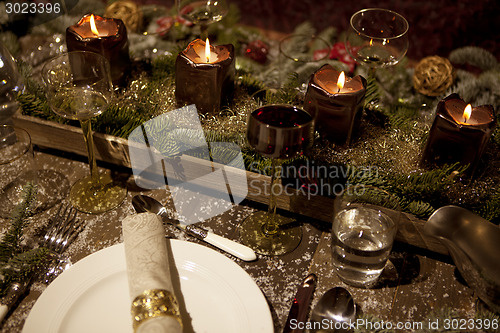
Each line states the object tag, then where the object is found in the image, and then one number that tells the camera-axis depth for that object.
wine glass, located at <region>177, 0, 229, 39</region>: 1.29
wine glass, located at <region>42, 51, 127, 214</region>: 0.95
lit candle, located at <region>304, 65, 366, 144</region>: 0.92
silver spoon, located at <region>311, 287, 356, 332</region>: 0.75
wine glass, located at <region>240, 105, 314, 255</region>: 0.77
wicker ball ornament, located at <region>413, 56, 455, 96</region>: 1.26
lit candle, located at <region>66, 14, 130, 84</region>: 1.06
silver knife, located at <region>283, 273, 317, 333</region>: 0.76
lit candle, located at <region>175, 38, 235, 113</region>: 0.99
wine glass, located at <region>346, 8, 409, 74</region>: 1.11
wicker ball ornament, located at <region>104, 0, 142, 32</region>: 1.40
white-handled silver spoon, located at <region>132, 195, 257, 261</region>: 0.88
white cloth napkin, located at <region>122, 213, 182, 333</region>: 0.67
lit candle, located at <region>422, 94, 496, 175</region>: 0.87
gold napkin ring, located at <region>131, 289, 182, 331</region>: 0.68
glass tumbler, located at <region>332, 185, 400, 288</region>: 0.81
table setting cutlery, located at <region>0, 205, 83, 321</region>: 0.80
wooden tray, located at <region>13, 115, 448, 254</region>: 0.90
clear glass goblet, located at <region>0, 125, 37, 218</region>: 0.96
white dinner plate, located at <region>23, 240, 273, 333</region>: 0.73
